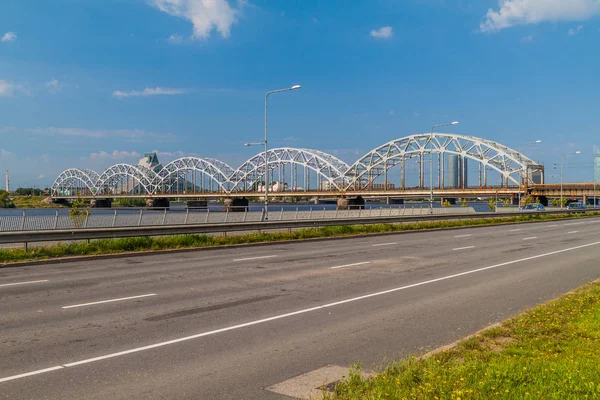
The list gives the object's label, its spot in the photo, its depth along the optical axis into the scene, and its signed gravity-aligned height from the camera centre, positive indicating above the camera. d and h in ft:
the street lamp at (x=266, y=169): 111.25 +5.75
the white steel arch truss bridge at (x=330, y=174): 373.61 +19.71
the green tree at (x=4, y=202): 397.04 -4.56
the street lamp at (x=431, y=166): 153.75 +8.62
